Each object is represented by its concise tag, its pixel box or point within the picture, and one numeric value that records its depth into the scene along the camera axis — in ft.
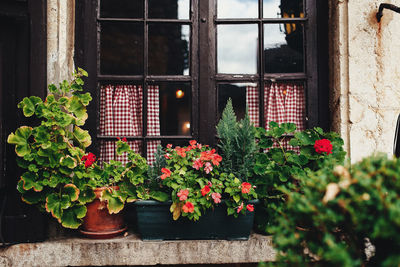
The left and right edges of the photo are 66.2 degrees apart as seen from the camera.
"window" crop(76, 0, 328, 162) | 8.28
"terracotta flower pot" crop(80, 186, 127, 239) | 7.07
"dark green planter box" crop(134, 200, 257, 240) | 6.91
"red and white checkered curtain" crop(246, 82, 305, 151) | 8.44
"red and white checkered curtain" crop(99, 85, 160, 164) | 8.39
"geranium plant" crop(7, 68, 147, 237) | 6.70
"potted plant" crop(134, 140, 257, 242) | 6.68
